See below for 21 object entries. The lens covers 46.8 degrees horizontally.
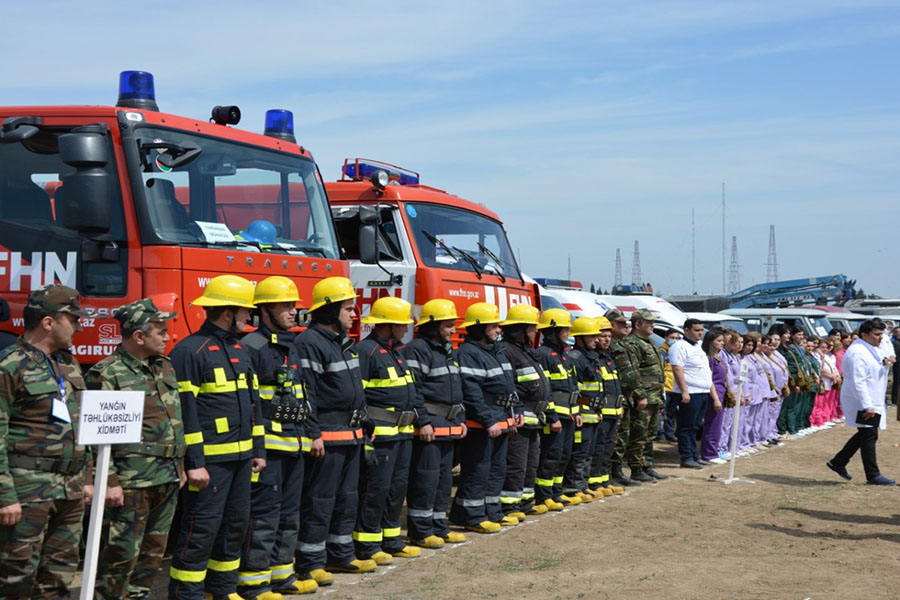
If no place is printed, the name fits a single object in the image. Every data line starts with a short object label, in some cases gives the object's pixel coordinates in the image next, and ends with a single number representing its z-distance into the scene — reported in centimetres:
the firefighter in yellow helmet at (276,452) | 686
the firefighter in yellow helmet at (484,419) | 955
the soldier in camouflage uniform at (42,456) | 535
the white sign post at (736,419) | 1322
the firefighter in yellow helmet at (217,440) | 625
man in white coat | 1248
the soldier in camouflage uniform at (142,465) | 578
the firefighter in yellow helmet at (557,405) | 1085
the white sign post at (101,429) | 513
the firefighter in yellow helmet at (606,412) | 1177
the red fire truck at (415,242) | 1025
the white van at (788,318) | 2858
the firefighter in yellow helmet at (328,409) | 753
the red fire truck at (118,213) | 702
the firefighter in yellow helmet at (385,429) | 819
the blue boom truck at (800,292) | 3956
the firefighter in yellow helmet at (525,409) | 1016
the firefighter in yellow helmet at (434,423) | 884
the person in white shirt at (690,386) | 1436
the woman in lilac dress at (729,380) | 1519
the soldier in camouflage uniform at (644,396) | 1280
